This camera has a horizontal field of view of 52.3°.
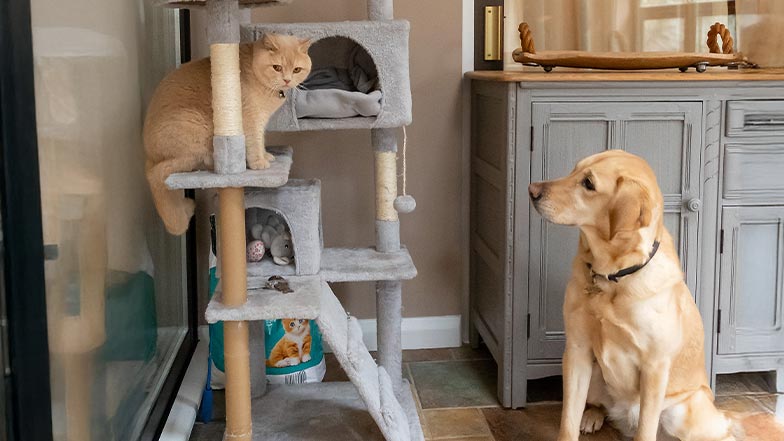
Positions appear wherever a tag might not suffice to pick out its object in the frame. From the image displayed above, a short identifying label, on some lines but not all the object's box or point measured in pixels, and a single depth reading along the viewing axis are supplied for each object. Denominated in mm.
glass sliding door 1395
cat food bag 2527
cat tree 1713
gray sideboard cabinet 2256
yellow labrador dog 1817
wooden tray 2410
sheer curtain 2738
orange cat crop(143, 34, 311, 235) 1748
